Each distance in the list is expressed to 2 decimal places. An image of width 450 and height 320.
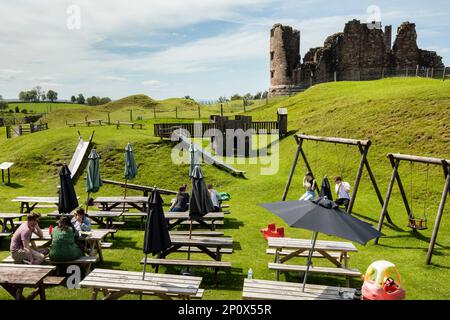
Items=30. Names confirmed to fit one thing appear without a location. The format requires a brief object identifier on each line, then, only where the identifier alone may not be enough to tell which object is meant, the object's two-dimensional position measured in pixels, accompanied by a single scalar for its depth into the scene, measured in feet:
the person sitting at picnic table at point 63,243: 32.63
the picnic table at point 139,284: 25.66
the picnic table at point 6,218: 44.19
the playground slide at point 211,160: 81.05
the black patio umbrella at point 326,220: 25.26
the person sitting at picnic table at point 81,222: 38.04
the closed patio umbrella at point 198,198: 39.68
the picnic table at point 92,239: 36.24
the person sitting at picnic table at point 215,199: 52.11
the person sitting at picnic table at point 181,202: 51.98
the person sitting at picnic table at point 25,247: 32.81
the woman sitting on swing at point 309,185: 55.98
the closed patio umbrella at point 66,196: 43.93
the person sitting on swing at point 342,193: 57.98
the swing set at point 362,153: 54.13
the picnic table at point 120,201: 54.03
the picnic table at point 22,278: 26.31
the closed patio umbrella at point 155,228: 28.81
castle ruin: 193.98
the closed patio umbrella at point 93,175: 51.87
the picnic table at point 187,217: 46.07
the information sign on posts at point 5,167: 75.66
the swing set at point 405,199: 40.65
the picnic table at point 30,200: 53.83
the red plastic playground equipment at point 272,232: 45.50
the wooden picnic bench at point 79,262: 32.73
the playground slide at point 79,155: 79.97
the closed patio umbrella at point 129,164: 59.41
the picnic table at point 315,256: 32.17
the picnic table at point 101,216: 47.14
